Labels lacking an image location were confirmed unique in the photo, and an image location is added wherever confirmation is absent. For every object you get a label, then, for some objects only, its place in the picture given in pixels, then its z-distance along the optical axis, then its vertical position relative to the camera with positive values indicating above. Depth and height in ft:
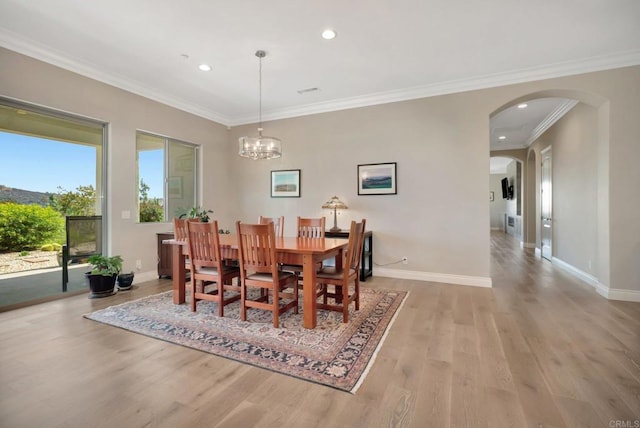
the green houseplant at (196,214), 15.94 +0.04
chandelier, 11.81 +2.72
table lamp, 15.61 +0.44
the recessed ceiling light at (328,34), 9.90 +6.11
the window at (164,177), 15.17 +2.09
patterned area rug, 6.77 -3.42
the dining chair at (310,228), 12.33 -0.60
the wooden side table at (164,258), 15.21 -2.21
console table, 15.21 -1.84
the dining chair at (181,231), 10.44 -0.59
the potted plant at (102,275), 12.12 -2.48
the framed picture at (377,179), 15.47 +1.86
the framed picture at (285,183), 17.92 +1.90
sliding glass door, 10.83 +1.24
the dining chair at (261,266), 8.81 -1.60
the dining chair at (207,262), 9.82 -1.61
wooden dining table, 8.80 -1.33
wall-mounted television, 37.20 +3.25
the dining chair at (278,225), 12.93 -0.48
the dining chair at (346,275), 9.28 -1.99
